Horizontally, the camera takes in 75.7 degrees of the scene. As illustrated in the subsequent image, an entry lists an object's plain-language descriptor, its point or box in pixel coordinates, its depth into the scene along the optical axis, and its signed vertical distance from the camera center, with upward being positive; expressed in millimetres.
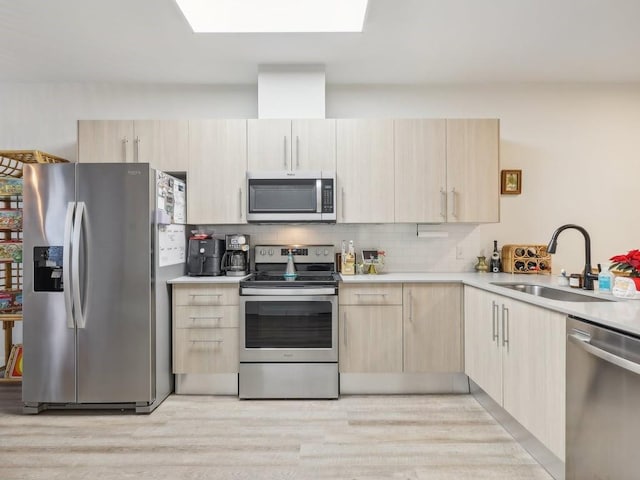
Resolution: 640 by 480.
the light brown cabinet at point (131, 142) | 3369 +803
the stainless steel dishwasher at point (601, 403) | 1429 -618
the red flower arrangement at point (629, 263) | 2018 -115
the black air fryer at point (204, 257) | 3348 -139
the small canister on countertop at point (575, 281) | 2444 -242
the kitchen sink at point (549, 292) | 2351 -329
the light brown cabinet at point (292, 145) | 3361 +778
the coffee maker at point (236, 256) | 3404 -136
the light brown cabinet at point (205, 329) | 3061 -665
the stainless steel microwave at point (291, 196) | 3312 +356
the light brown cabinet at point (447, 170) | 3342 +572
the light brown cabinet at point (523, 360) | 1854 -647
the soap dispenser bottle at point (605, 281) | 2197 -219
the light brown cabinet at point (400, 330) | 3068 -672
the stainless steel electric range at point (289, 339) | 3002 -729
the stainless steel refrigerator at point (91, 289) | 2738 -329
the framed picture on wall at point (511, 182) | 3676 +522
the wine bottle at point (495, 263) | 3598 -199
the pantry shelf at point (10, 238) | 3230 +16
